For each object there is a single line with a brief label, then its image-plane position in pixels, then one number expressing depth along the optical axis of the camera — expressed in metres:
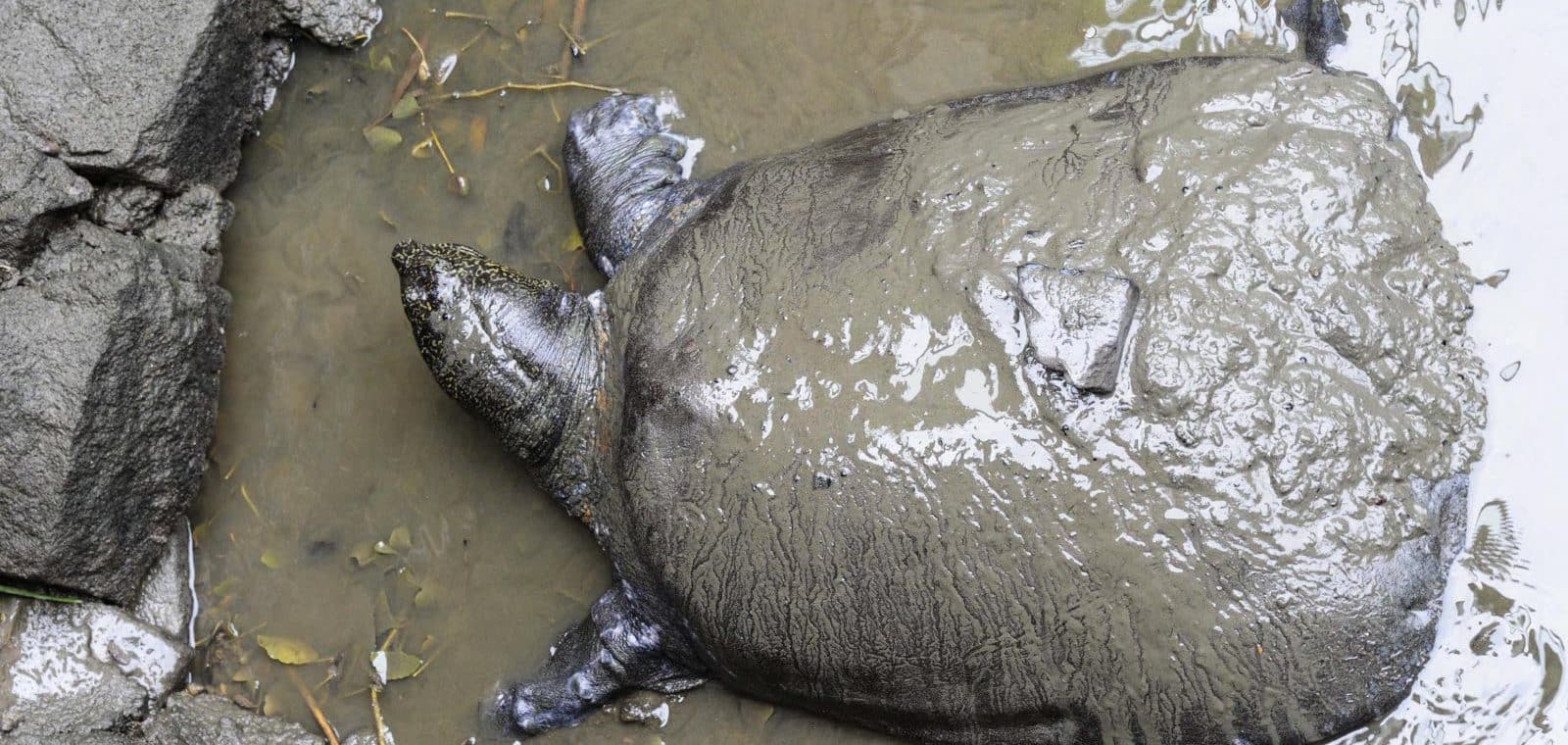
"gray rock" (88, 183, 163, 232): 4.09
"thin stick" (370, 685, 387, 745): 4.34
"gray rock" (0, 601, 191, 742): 4.10
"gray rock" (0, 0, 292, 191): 3.91
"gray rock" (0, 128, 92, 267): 3.80
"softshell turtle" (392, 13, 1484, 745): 3.20
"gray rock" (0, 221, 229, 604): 3.85
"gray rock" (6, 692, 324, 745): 4.16
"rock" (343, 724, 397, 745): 4.32
